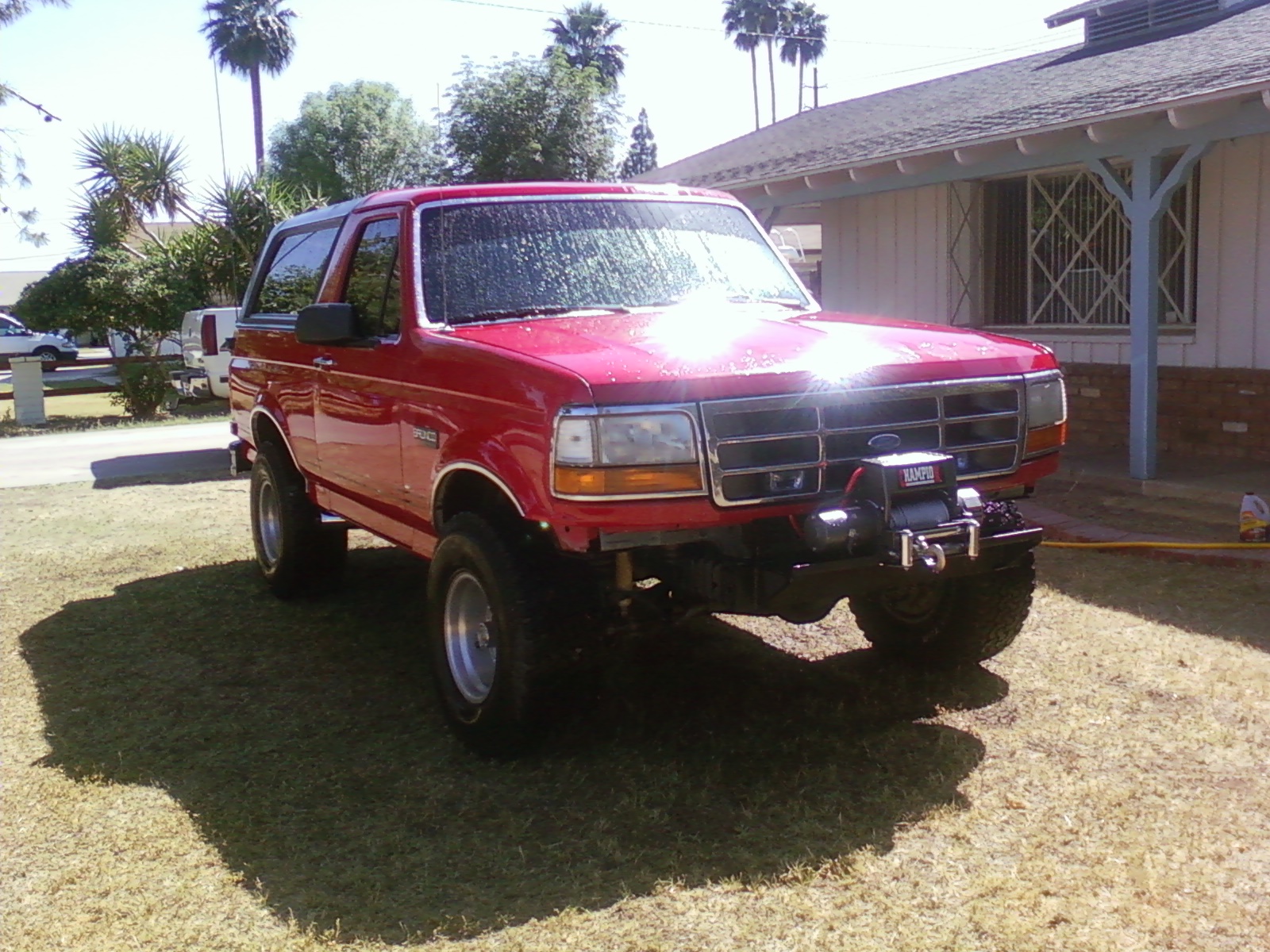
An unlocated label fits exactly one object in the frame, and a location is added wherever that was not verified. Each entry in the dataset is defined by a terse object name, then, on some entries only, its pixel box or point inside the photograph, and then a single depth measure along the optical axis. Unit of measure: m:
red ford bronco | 3.82
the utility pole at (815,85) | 40.94
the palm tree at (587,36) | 57.12
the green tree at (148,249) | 21.94
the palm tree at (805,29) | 66.38
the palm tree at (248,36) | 51.78
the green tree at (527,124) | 34.31
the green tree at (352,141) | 45.94
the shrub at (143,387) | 19.50
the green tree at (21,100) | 22.88
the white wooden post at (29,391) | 18.55
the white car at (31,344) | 39.97
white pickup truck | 14.37
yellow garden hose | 7.01
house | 8.94
